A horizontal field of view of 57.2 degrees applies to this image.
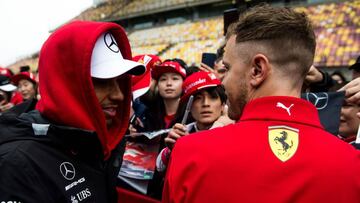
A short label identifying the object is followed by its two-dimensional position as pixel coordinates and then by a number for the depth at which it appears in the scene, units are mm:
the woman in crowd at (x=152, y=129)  2512
